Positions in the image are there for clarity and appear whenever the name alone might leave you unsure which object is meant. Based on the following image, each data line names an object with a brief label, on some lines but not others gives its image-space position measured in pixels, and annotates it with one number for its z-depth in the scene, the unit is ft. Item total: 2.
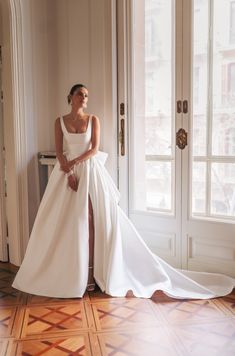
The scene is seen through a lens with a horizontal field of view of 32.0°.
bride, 8.90
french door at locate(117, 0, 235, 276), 9.28
